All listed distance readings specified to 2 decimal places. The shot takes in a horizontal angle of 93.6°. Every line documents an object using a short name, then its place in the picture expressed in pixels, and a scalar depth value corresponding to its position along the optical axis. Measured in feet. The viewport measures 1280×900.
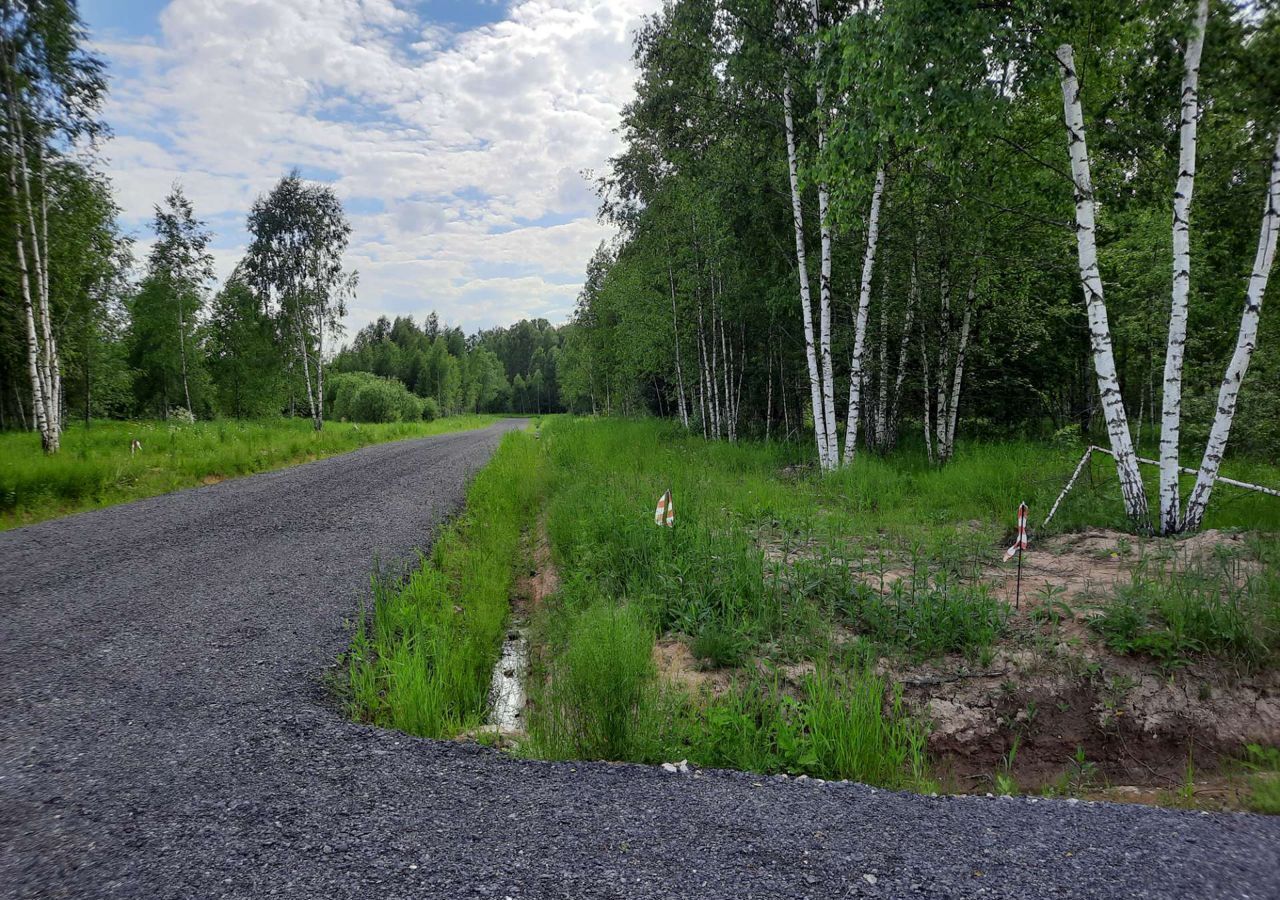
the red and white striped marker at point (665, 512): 22.73
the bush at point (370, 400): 164.35
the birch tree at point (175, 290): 95.76
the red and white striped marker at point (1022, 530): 17.19
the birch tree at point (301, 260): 92.27
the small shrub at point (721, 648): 16.21
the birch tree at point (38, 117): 44.45
